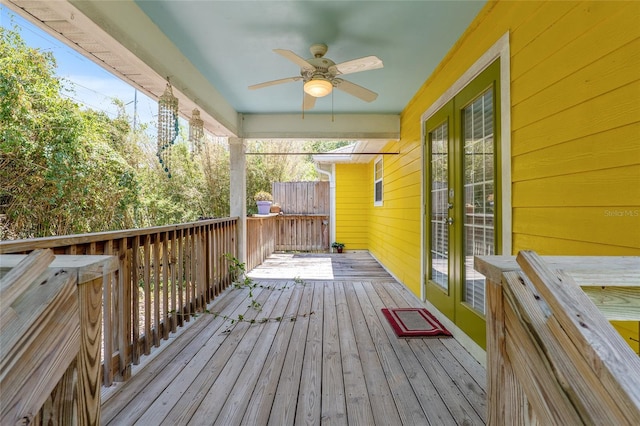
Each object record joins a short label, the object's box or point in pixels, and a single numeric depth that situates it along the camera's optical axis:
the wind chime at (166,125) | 2.26
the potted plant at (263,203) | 6.19
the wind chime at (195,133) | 2.76
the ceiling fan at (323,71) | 2.36
